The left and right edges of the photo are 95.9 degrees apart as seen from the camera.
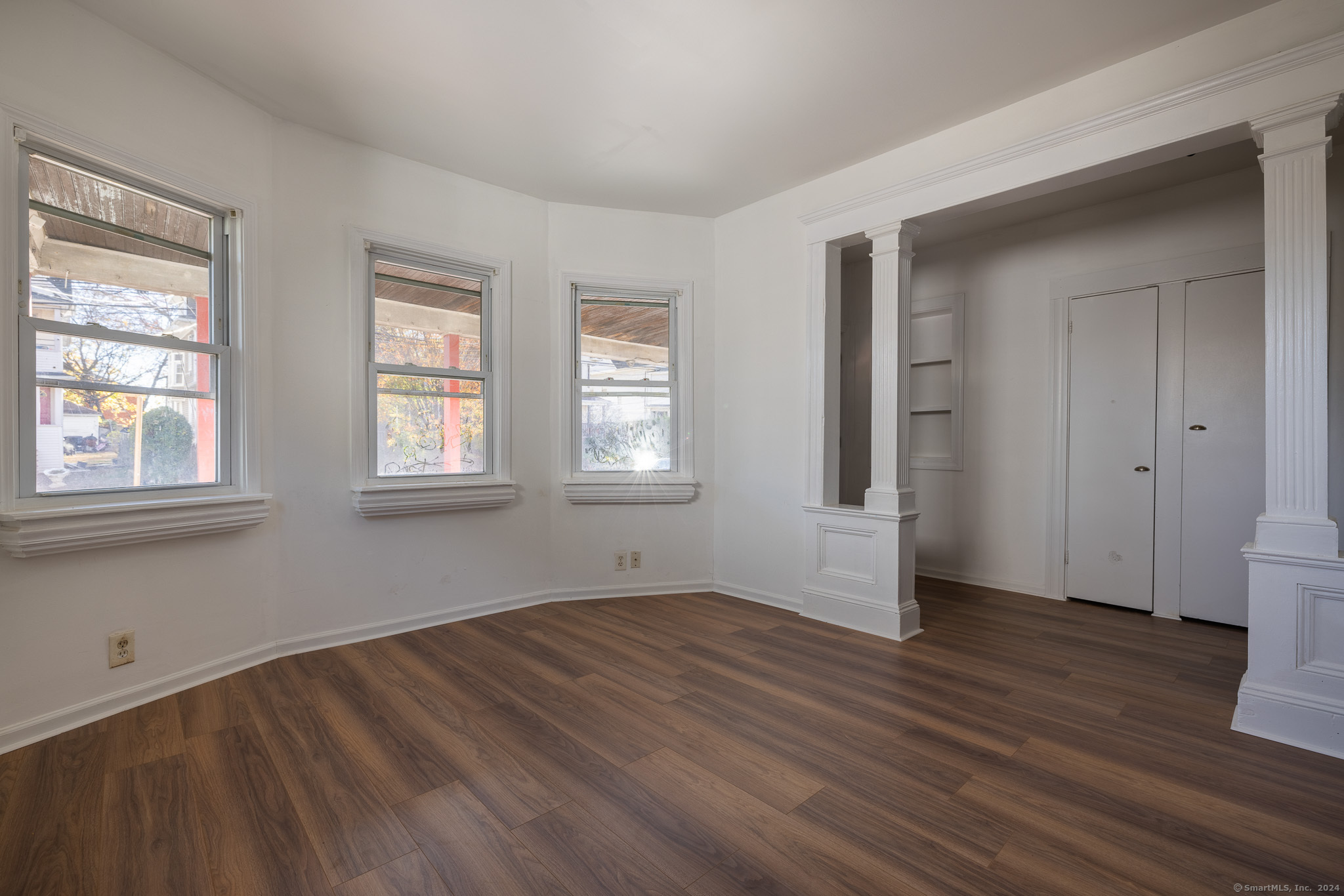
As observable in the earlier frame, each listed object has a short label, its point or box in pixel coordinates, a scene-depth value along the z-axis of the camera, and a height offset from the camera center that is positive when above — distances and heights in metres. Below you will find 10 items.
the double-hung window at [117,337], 2.34 +0.44
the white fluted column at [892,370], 3.53 +0.42
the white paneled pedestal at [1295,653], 2.18 -0.79
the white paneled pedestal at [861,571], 3.48 -0.79
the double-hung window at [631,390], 4.39 +0.38
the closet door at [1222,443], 3.57 -0.01
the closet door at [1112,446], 3.95 -0.03
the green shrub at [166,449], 2.68 -0.04
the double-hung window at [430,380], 3.52 +0.38
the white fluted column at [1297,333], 2.23 +0.40
